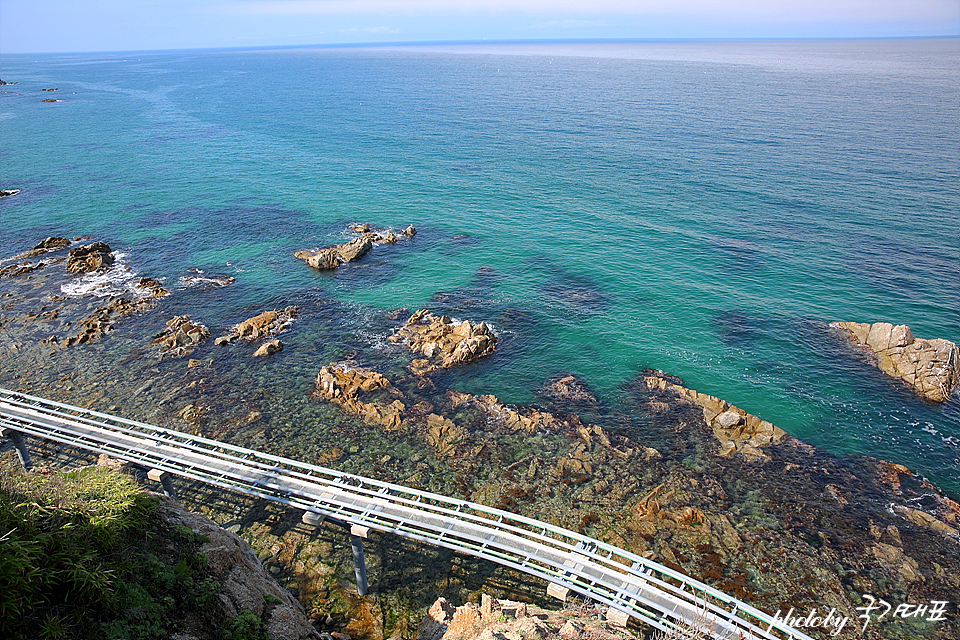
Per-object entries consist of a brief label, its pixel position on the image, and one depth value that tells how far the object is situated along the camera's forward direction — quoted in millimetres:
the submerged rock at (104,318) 49250
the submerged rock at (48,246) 66244
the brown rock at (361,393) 40531
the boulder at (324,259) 64000
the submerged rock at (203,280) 60375
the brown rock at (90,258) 62250
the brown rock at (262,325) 50688
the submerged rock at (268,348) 47656
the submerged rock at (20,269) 61062
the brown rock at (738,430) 37688
